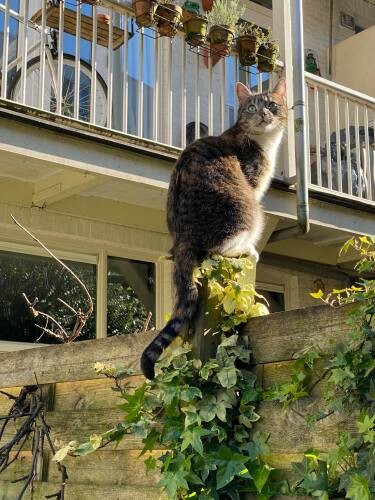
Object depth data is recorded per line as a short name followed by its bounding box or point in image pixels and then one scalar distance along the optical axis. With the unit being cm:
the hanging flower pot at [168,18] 519
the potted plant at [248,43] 565
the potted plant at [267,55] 574
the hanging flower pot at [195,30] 539
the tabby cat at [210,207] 238
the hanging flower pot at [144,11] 509
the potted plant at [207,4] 792
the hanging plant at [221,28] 552
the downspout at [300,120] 560
